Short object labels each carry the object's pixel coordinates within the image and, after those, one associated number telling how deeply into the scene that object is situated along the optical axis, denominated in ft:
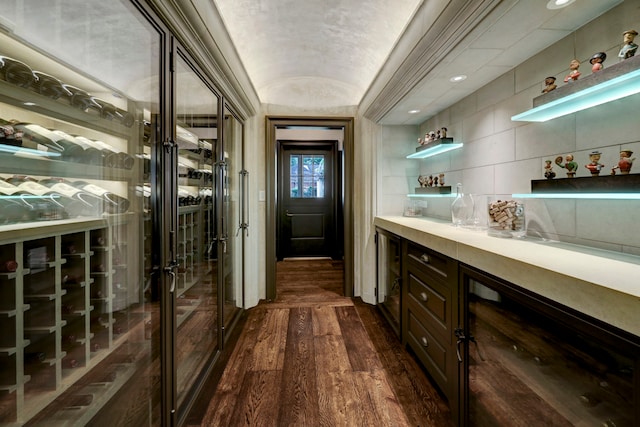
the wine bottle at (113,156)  3.10
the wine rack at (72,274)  2.33
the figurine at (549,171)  4.63
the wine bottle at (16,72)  2.18
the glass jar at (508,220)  5.05
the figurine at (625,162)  3.47
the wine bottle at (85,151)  2.73
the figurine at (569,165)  4.21
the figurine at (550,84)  4.44
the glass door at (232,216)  7.39
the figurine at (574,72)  4.01
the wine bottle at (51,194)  2.32
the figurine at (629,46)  3.34
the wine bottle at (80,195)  2.61
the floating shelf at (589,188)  3.24
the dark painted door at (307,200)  18.26
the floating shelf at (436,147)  7.73
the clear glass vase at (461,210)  6.72
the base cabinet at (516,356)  2.44
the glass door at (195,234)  4.92
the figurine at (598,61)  3.70
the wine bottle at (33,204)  2.23
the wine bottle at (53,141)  2.35
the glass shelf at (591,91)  3.25
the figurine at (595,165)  3.84
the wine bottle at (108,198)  2.99
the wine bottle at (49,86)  2.46
